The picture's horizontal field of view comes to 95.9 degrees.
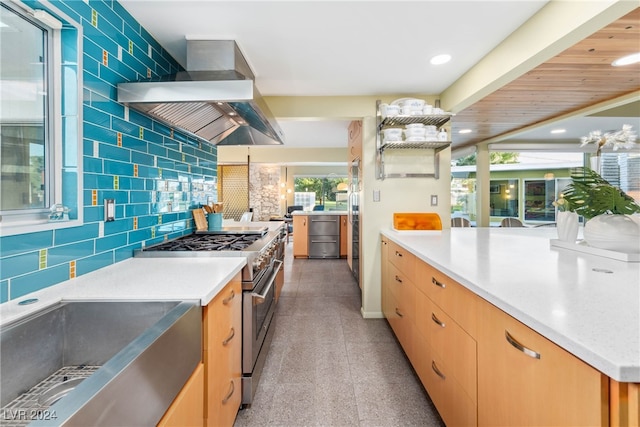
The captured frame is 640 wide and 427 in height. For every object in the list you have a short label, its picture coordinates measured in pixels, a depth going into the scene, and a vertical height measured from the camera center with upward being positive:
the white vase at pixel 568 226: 1.73 -0.11
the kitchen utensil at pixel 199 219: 2.43 -0.08
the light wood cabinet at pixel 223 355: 1.16 -0.67
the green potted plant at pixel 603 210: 1.44 -0.01
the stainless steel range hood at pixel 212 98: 1.53 +0.65
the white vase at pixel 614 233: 1.42 -0.13
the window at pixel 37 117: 1.05 +0.38
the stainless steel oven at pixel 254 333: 1.66 -0.78
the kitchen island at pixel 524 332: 0.65 -0.38
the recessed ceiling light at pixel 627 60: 1.96 +1.03
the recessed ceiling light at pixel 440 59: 2.19 +1.16
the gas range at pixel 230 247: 1.65 -0.24
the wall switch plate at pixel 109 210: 1.46 +0.00
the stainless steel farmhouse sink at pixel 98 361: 0.59 -0.42
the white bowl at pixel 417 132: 2.64 +0.70
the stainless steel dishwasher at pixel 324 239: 5.87 -0.62
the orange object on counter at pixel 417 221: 2.60 -0.12
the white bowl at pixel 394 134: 2.68 +0.69
